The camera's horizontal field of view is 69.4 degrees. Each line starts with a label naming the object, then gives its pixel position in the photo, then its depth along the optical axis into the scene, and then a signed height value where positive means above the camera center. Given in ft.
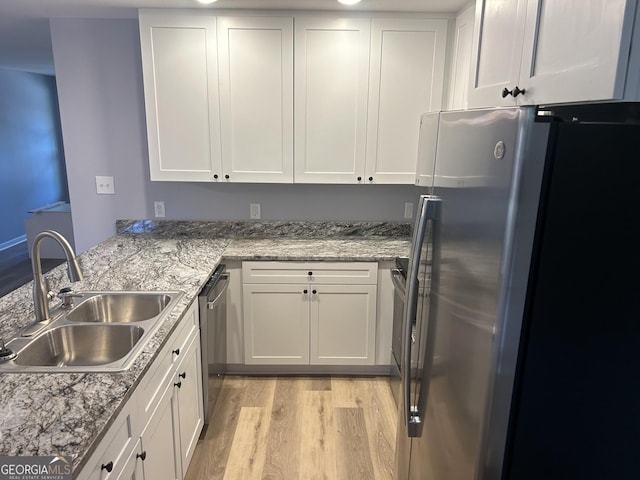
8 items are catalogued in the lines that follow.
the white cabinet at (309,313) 9.35 -3.30
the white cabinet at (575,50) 3.01 +0.81
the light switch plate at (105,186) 10.34 -0.88
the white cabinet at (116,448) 3.77 -2.65
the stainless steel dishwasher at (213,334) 7.65 -3.27
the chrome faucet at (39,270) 5.19 -1.39
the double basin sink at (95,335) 4.93 -2.26
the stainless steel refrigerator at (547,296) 3.00 -0.97
